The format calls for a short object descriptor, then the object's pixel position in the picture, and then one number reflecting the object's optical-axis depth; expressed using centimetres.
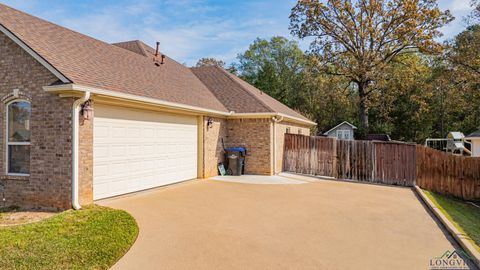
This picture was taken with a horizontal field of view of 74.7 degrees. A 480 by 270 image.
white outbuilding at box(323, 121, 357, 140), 2864
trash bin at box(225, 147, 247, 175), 1353
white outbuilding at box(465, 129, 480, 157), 1992
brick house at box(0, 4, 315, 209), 705
